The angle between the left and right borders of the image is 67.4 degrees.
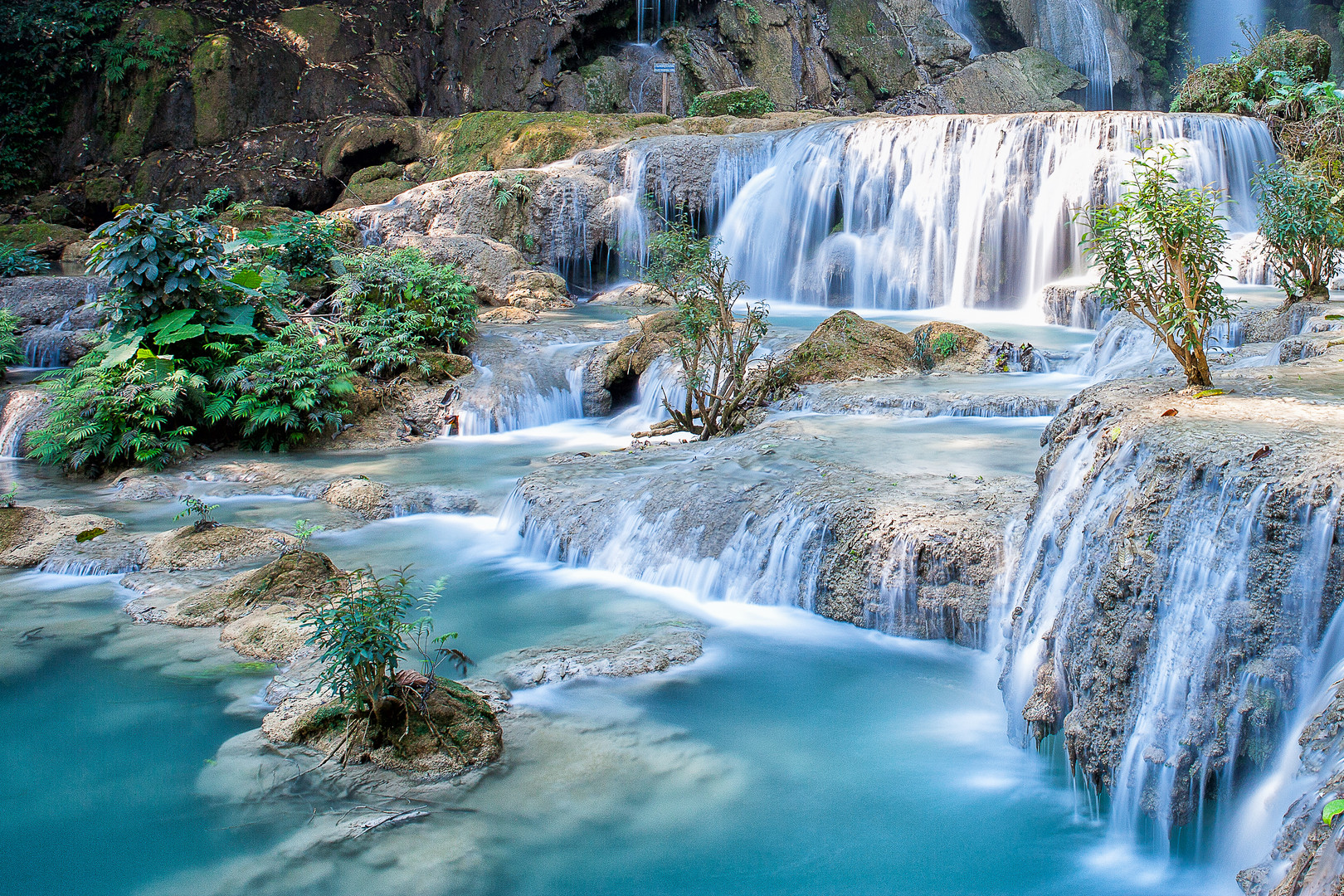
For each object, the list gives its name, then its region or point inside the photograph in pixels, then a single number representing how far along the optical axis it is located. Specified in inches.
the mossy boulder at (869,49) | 1101.1
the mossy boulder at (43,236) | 729.8
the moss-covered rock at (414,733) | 162.2
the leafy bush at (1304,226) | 314.5
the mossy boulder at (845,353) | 384.8
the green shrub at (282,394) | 380.2
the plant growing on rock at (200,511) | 273.6
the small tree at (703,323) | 333.7
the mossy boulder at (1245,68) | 663.1
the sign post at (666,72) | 1000.2
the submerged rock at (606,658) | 197.2
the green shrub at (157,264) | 366.9
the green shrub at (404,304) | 435.2
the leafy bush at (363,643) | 155.6
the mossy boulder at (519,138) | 744.3
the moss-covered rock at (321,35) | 917.2
